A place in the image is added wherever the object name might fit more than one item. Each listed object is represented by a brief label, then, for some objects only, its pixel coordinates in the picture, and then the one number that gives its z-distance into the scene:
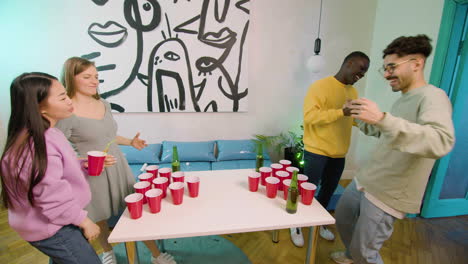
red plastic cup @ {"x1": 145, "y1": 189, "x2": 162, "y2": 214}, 1.02
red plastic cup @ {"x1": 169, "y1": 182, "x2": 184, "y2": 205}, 1.09
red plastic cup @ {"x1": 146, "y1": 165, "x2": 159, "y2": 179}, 1.29
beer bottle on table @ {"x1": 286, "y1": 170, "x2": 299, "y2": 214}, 1.06
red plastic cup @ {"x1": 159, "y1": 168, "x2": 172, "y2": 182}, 1.27
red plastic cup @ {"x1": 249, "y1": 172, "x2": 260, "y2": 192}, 1.24
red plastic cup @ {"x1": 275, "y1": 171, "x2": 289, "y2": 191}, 1.27
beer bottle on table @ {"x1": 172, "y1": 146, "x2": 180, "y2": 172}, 1.42
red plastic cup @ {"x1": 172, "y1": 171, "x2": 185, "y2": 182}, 1.23
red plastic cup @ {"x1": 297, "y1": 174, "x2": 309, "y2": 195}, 1.19
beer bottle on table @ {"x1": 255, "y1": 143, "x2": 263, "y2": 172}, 1.44
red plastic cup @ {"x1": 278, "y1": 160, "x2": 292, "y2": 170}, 1.38
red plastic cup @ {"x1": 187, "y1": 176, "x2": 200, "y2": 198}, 1.17
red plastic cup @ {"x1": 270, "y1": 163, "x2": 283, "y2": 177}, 1.37
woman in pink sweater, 0.78
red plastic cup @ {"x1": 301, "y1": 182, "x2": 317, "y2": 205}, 1.11
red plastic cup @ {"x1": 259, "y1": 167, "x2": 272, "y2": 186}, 1.31
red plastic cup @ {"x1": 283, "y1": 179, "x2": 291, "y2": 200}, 1.16
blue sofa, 2.47
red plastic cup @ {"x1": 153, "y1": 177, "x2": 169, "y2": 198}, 1.14
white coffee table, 0.93
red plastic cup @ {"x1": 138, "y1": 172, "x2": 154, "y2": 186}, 1.18
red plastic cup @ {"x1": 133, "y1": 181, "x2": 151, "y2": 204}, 1.10
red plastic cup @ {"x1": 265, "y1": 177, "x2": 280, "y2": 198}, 1.17
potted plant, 2.59
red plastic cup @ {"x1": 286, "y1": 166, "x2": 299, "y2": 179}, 1.29
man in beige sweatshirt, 0.87
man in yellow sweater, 1.49
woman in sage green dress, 1.16
